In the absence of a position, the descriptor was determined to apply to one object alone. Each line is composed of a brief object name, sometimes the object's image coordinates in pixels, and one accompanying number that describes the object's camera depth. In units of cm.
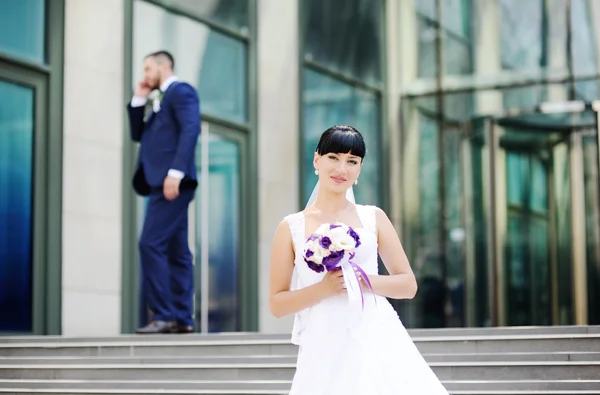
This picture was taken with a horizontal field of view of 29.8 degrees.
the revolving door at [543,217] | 1479
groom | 905
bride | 421
